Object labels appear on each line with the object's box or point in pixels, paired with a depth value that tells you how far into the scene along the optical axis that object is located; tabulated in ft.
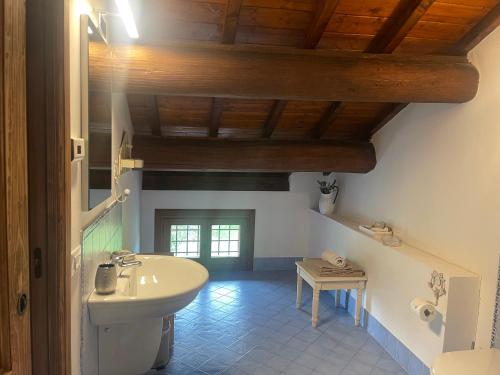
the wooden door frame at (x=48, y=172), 3.76
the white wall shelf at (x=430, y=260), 7.86
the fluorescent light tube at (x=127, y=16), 4.70
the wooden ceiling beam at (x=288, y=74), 7.01
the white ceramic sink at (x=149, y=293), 5.40
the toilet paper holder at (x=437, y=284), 7.82
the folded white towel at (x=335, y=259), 11.25
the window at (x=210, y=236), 14.94
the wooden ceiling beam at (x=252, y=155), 11.58
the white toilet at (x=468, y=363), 5.83
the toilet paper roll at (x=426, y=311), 7.80
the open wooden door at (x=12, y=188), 3.06
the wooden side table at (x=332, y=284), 10.73
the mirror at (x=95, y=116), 5.13
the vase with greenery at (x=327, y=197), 14.33
